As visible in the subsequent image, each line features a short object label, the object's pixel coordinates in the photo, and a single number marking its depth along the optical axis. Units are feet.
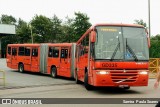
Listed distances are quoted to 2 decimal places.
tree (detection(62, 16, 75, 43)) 180.93
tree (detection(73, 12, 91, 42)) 175.07
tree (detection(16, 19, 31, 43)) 197.33
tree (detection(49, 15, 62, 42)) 195.20
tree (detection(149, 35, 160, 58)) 79.27
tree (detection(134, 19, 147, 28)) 160.11
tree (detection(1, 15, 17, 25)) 290.75
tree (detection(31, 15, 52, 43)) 189.42
